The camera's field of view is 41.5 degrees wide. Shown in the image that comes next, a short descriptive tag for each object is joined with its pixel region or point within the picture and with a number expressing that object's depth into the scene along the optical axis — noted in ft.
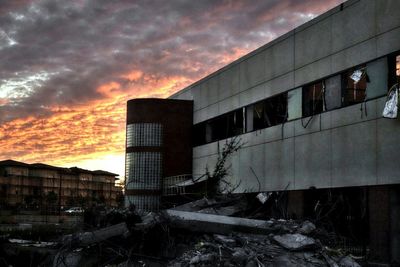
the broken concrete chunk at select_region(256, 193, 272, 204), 78.92
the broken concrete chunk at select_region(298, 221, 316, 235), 47.60
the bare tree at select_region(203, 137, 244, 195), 92.81
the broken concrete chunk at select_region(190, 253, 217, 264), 40.55
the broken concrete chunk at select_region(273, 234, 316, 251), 43.15
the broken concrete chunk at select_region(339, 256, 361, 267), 42.83
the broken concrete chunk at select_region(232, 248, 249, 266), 40.34
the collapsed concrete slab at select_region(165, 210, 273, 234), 45.42
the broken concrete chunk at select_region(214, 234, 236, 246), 43.75
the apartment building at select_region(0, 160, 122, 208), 401.96
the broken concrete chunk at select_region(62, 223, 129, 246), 43.71
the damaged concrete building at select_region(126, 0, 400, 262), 59.82
